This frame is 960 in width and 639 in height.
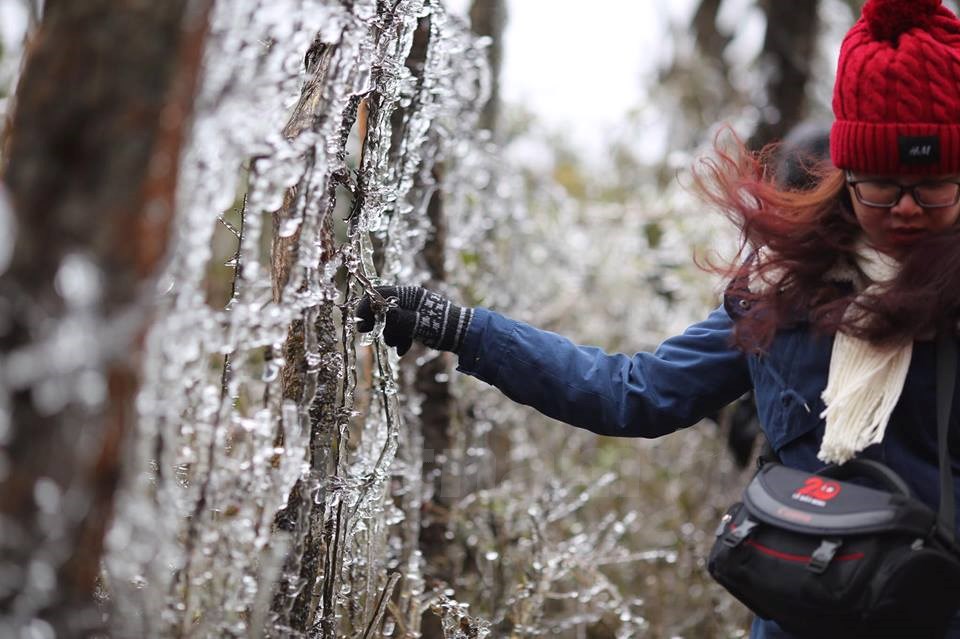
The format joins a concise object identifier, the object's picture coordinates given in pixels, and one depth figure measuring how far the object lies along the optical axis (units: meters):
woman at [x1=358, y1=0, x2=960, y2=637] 2.61
